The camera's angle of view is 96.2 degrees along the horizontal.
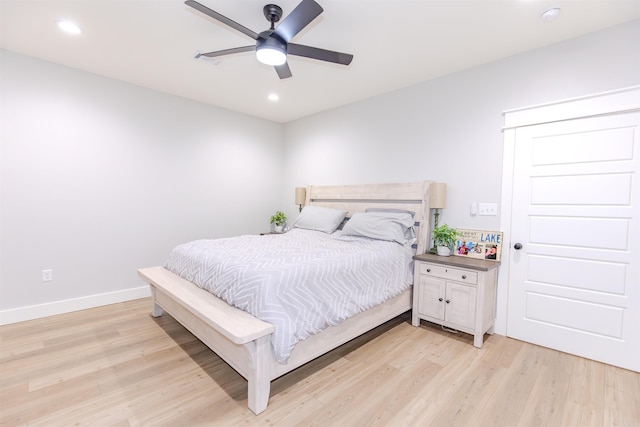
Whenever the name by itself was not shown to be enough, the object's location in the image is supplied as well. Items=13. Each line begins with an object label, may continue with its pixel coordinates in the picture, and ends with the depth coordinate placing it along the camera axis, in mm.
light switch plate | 2850
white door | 2221
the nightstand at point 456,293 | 2578
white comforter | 1874
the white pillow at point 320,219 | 3908
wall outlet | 3086
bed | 1739
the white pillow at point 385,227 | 3139
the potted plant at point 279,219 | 5002
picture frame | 2812
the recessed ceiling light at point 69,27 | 2363
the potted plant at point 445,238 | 3012
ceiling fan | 1713
